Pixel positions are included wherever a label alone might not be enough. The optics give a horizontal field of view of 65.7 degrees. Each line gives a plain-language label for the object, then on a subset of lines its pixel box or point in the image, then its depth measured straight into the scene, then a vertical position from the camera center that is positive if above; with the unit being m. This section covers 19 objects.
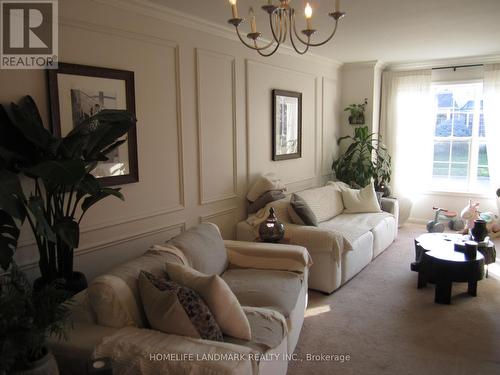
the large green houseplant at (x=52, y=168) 1.89 -0.13
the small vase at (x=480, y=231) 3.87 -0.92
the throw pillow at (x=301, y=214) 3.81 -0.72
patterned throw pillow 1.78 -0.79
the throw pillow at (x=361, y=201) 4.92 -0.78
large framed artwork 2.49 +0.29
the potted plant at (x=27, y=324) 1.34 -0.66
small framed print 4.65 +0.19
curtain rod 5.62 +1.05
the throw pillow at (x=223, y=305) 1.90 -0.80
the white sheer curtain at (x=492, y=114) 5.43 +0.34
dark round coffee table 3.29 -1.12
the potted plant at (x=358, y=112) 6.01 +0.42
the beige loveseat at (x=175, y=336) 1.61 -0.89
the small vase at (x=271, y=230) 3.39 -0.78
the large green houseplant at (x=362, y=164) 5.82 -0.38
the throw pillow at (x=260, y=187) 4.18 -0.50
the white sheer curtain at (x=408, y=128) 5.95 +0.18
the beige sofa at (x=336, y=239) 3.53 -0.98
